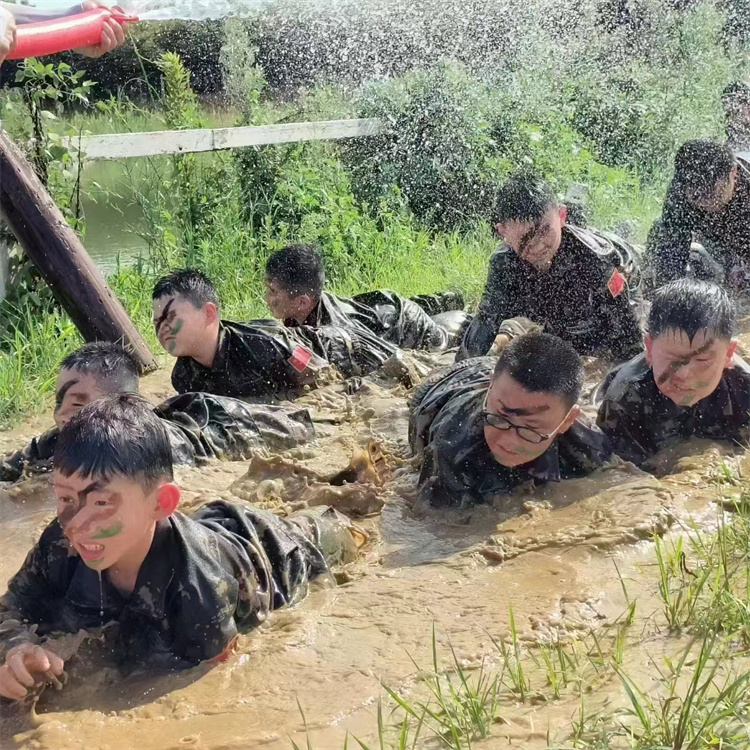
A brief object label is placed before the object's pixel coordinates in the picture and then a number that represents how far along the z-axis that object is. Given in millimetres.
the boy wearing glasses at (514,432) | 3963
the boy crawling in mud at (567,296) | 6176
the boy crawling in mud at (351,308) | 6336
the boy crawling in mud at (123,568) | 2867
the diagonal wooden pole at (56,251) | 5996
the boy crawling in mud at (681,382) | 4254
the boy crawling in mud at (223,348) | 5367
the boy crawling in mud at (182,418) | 4316
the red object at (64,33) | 4992
